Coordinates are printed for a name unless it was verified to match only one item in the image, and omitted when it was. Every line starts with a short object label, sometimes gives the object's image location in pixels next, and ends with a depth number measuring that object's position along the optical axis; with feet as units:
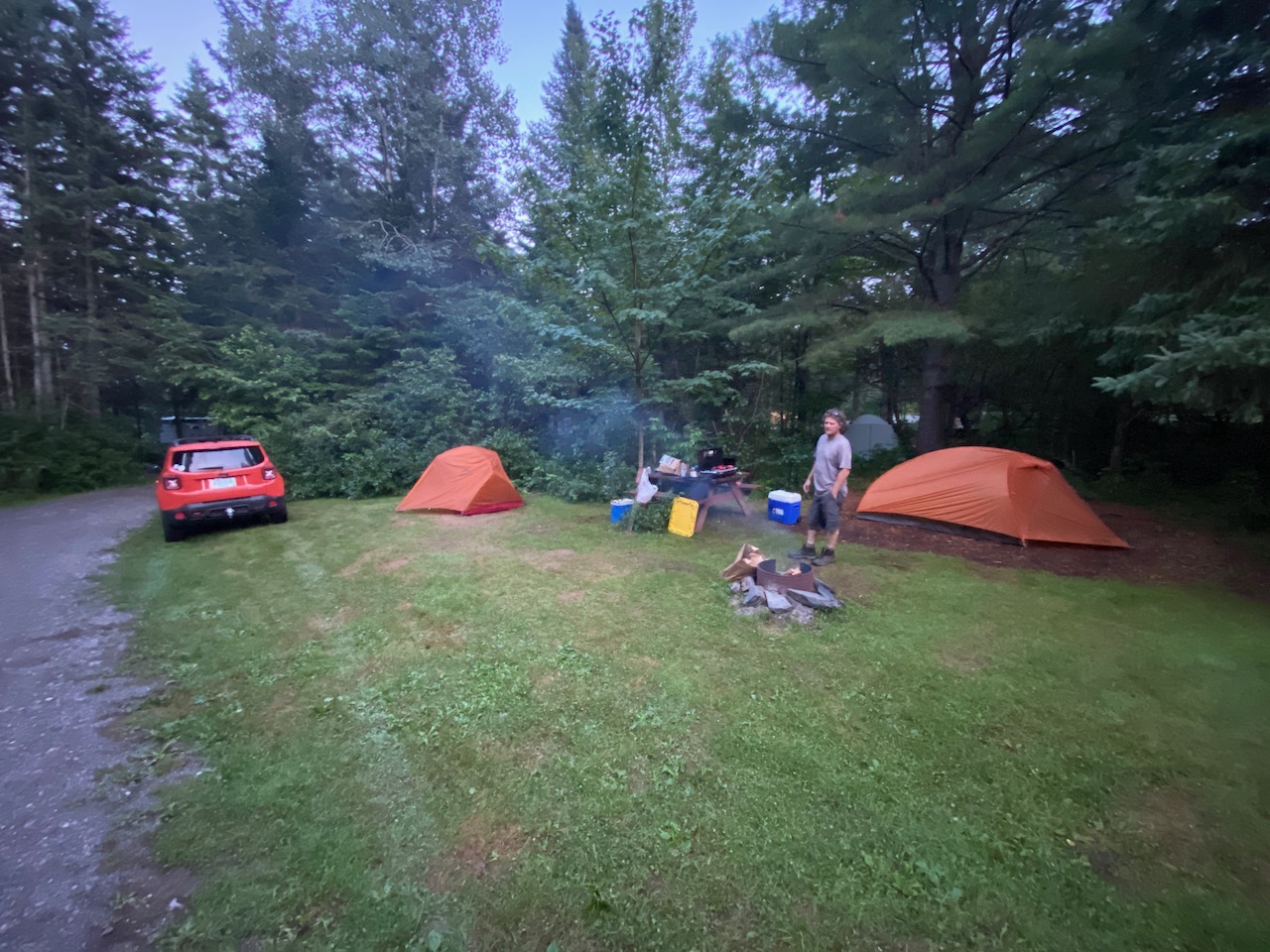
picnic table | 23.66
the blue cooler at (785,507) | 24.82
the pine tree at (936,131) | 24.40
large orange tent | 20.77
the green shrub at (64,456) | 35.81
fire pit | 15.06
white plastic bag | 23.04
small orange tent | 27.66
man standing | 18.16
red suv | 21.90
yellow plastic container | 22.63
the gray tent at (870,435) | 49.26
